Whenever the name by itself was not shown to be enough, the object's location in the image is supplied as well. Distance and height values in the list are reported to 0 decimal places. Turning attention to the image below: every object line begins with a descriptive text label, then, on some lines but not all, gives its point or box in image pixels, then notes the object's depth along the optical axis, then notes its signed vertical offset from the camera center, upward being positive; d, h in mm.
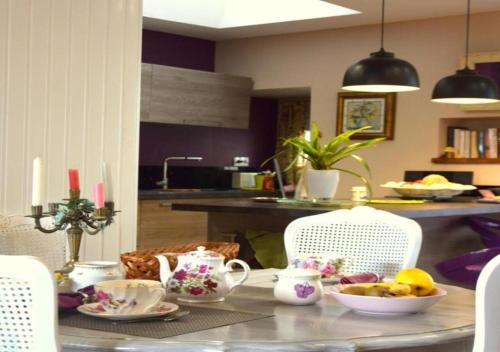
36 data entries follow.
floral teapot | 2158 -295
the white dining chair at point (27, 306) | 1412 -247
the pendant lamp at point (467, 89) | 5539 +455
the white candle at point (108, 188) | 2283 -93
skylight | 7434 +1213
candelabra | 2213 -164
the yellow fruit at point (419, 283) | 2123 -285
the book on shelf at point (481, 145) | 7164 +143
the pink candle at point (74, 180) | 2268 -75
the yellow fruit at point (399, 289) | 2072 -294
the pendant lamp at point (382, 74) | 4988 +475
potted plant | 4445 -20
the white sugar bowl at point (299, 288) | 2154 -311
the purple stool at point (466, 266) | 4367 -501
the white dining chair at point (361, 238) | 2938 -263
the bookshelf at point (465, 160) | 7086 +17
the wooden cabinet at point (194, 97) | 7629 +500
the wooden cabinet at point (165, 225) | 6949 -570
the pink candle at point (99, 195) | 2193 -107
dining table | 1680 -349
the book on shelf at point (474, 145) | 7215 +142
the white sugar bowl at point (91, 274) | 2111 -286
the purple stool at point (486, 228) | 5084 -373
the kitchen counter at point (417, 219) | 4244 -316
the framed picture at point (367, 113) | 7609 +396
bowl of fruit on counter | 5535 -163
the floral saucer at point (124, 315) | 1888 -338
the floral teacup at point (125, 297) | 1910 -306
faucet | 8008 -91
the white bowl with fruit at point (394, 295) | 2021 -307
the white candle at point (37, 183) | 2275 -88
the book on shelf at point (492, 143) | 7102 +161
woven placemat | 1795 -352
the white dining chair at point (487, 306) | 1595 -251
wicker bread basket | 2402 -296
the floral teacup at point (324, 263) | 2561 -299
